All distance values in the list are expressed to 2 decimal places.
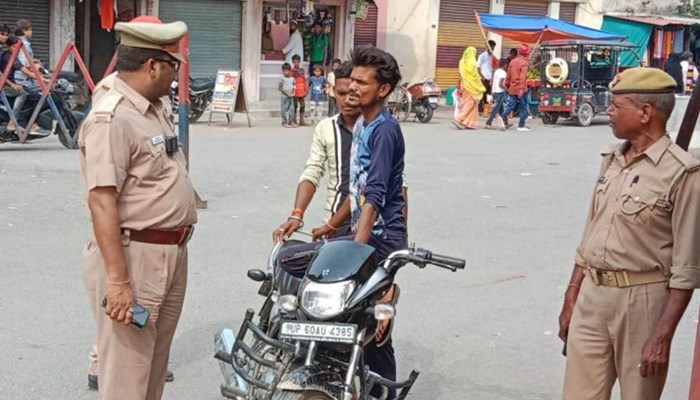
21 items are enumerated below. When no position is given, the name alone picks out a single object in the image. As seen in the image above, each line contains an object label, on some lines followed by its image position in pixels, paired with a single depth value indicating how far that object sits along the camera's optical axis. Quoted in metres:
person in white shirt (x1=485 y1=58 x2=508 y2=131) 20.67
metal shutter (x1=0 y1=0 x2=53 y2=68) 18.89
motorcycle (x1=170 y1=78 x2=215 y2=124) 18.42
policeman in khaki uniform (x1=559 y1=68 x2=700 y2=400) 3.42
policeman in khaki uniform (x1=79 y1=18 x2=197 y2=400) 3.51
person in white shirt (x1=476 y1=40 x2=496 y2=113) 22.41
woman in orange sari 20.14
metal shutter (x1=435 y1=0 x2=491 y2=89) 26.72
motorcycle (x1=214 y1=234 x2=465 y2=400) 3.61
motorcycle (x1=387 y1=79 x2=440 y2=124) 20.95
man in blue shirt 4.26
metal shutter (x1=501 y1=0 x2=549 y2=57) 28.34
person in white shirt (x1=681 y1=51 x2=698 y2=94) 26.36
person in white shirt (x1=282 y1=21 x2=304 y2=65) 22.05
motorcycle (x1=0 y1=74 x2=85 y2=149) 13.21
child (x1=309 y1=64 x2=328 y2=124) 20.05
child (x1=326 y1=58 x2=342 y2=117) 19.81
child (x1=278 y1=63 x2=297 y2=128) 18.80
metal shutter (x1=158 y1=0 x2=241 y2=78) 20.92
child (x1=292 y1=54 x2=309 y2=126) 19.03
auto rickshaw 21.39
